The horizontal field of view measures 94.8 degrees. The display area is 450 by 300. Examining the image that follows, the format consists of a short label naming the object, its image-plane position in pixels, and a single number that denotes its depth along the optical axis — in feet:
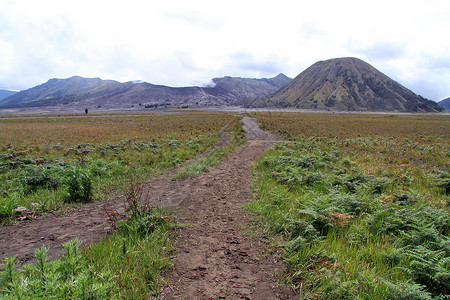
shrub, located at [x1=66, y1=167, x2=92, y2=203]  21.78
